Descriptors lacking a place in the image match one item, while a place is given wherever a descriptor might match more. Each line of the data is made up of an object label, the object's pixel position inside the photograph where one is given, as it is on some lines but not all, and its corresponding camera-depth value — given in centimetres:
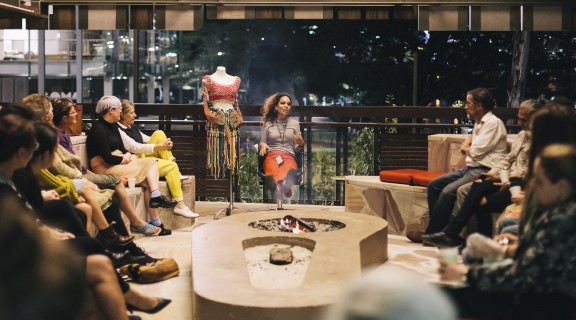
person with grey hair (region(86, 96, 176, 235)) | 629
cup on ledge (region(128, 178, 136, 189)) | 630
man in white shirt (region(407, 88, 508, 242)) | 574
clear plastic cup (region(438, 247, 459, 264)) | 231
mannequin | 725
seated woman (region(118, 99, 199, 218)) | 658
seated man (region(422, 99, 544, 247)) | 534
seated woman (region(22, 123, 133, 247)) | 384
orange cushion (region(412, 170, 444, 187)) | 646
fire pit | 333
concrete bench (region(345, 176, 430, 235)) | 650
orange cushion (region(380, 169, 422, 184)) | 665
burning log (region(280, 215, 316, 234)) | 525
